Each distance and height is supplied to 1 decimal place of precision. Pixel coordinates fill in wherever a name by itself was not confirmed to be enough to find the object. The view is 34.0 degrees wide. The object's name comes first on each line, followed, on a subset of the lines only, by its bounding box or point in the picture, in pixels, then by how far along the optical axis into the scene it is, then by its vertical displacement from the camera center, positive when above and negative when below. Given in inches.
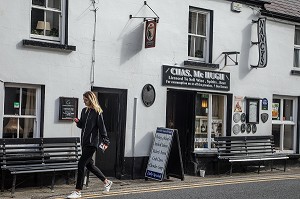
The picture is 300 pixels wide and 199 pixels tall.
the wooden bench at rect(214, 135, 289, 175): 516.1 -43.7
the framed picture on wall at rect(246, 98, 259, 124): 555.8 -0.5
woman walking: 350.6 -19.5
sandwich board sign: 451.8 -46.2
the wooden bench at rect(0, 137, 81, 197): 367.9 -40.0
